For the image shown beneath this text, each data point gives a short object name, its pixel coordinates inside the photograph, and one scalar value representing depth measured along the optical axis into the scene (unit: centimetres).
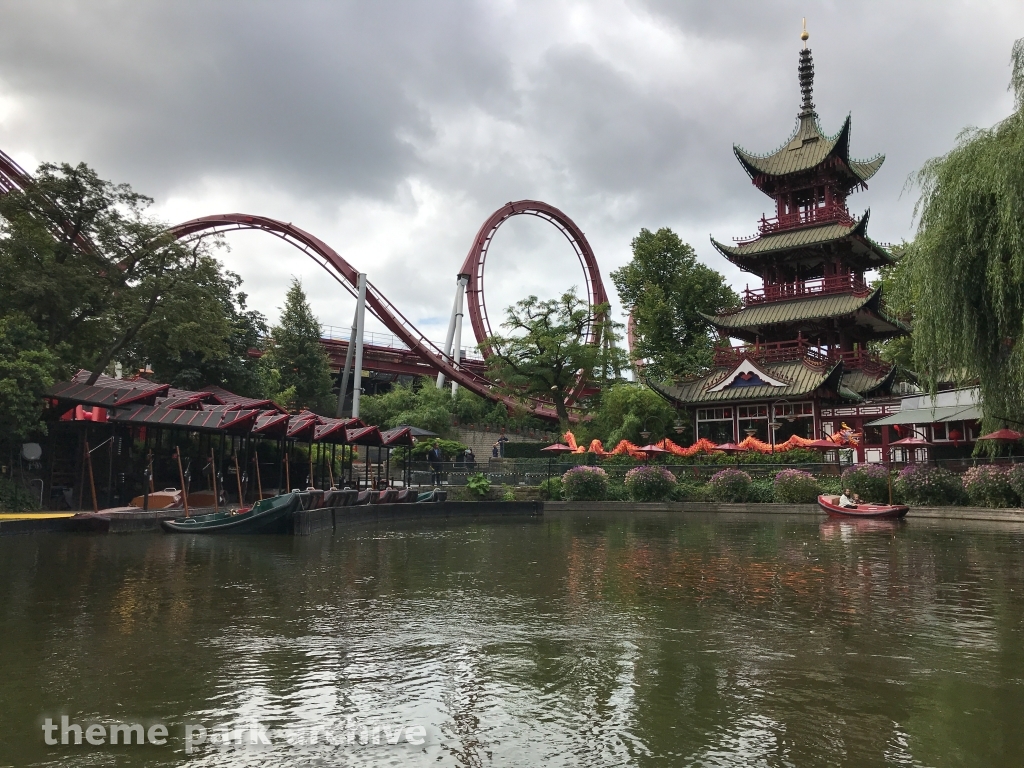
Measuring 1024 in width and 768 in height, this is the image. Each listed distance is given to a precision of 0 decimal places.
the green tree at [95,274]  2189
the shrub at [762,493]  2983
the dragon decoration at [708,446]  3328
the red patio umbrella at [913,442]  2939
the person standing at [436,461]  3384
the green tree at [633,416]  4091
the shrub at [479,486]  3091
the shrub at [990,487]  2303
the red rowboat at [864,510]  2283
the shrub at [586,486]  3203
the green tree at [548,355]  4325
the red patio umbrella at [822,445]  3266
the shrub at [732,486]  3020
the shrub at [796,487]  2847
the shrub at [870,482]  2666
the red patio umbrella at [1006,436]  2292
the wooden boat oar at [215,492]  2230
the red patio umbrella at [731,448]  3394
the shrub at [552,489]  3284
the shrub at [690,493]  3123
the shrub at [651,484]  3131
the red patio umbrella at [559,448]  3816
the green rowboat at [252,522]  1784
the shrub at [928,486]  2488
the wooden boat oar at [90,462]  2052
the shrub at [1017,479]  2233
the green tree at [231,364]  3628
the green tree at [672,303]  4850
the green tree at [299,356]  4878
